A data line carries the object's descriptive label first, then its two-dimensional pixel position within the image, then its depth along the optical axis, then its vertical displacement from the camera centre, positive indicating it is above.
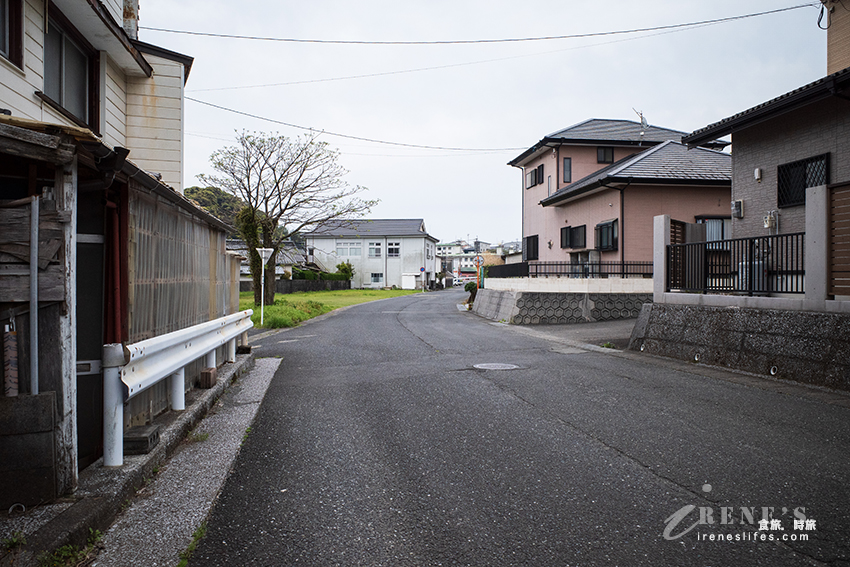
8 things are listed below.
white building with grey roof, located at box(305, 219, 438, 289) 66.31 +2.47
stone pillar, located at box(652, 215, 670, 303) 11.01 +0.52
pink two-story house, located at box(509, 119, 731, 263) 20.11 +3.53
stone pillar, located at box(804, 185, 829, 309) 7.50 +0.48
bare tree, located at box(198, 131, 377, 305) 25.45 +4.37
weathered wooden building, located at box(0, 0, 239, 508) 3.01 +0.01
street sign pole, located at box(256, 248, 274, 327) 17.92 +0.80
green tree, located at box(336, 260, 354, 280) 62.94 +0.89
